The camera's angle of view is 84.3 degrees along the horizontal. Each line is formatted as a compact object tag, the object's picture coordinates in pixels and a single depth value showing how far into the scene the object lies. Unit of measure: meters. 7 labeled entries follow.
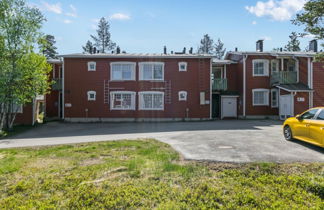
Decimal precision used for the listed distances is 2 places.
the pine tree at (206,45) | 43.94
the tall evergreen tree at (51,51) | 43.72
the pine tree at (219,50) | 44.25
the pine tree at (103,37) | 38.81
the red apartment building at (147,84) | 16.83
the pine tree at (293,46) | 39.55
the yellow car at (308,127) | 5.88
